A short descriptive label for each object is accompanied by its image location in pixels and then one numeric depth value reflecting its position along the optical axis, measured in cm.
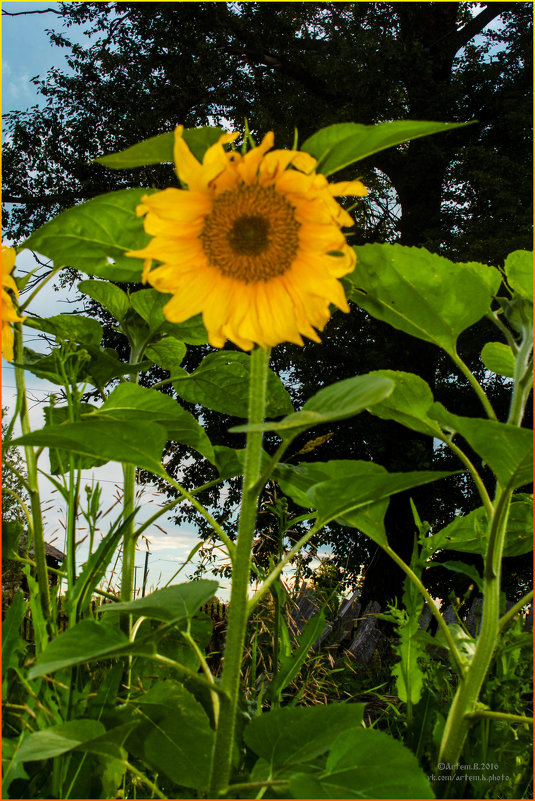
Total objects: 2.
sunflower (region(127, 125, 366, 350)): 69
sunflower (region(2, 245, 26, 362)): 97
